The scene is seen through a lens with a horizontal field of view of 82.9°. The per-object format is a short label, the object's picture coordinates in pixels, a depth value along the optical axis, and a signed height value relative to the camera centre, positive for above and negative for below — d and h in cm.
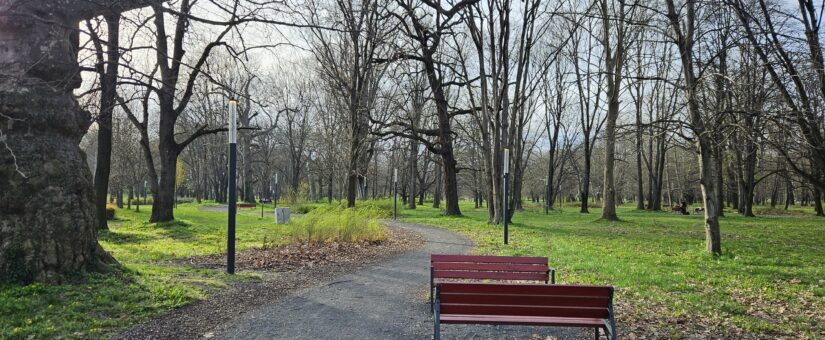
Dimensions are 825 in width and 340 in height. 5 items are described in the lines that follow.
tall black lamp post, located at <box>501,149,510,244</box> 1226 +69
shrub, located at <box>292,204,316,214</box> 2788 -122
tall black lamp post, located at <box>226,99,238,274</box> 772 +11
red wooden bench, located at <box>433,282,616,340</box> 392 -95
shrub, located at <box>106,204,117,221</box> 2308 -131
